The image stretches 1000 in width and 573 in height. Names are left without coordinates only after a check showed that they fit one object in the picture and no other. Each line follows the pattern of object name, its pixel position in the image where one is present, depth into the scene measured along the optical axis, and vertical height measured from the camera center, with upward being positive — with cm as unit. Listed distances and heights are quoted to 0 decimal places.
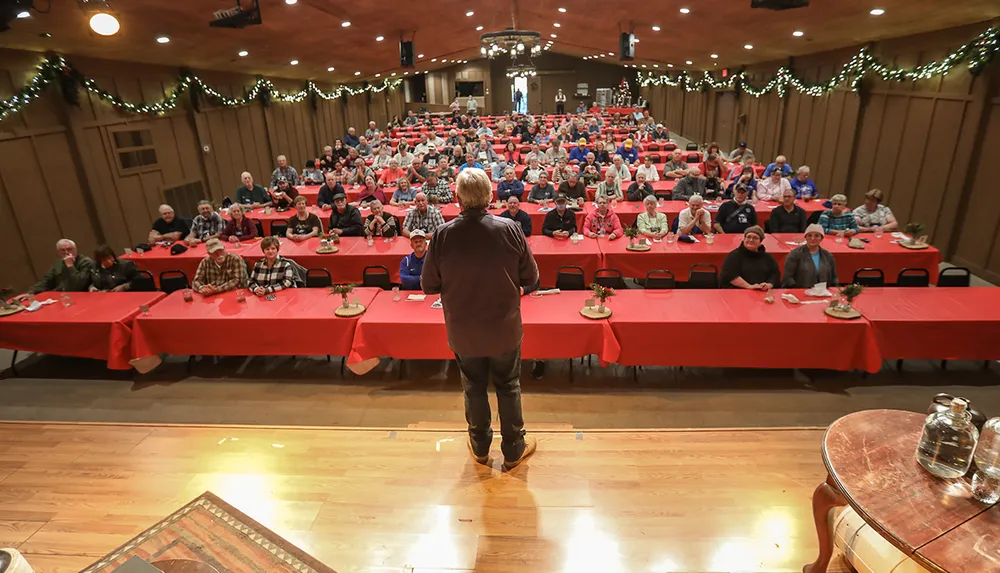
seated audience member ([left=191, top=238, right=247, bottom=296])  545 -130
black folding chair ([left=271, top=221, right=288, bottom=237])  820 -130
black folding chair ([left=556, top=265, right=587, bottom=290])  560 -157
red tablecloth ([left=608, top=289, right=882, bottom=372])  433 -176
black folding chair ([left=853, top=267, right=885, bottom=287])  546 -167
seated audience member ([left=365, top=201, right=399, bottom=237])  734 -119
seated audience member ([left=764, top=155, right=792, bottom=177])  1001 -85
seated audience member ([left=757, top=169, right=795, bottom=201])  873 -106
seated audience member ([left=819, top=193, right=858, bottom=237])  688 -128
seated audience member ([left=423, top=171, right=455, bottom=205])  923 -92
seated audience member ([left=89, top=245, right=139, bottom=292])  591 -138
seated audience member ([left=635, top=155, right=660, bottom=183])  1070 -88
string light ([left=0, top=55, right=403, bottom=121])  771 +115
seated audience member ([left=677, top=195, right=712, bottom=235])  688 -121
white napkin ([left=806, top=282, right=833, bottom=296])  476 -151
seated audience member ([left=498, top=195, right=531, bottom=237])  700 -111
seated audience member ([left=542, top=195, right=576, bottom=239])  709 -121
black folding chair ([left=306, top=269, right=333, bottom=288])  593 -152
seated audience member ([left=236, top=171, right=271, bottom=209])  1013 -97
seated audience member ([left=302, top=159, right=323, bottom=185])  1160 -72
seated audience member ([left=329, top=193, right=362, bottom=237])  771 -114
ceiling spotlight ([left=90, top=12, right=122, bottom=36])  438 +106
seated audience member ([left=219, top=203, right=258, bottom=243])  755 -118
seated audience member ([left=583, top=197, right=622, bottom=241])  700 -124
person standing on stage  267 -74
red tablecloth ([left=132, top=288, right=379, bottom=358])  470 -164
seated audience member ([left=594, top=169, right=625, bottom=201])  900 -100
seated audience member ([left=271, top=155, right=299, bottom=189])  1135 -66
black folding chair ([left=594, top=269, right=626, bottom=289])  573 -161
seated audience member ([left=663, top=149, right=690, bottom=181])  1084 -84
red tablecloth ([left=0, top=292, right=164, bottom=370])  486 -166
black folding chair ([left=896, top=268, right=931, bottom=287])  546 -166
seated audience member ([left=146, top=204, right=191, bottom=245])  754 -118
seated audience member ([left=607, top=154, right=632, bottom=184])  962 -75
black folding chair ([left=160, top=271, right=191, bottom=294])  605 -154
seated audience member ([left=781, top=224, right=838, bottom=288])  533 -145
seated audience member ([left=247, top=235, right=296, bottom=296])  542 -132
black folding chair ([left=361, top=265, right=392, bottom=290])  598 -153
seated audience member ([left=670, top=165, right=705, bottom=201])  884 -98
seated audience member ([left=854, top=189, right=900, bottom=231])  707 -130
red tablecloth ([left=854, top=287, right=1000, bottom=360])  429 -172
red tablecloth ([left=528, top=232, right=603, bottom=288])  632 -149
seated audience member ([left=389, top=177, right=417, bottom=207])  906 -98
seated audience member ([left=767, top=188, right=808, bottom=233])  709 -128
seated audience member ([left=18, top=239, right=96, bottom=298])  587 -135
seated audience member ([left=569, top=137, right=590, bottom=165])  1404 -61
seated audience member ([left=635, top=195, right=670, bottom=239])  705 -125
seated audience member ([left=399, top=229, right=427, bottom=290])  539 -134
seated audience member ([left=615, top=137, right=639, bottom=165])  1391 -62
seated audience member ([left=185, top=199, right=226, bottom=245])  768 -115
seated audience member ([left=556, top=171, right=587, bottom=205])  885 -95
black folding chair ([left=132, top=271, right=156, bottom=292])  605 -151
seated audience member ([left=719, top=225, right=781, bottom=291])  533 -144
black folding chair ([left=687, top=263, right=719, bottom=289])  556 -157
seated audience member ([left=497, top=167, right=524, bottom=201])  927 -93
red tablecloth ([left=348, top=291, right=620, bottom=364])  442 -167
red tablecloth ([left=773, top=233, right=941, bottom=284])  607 -161
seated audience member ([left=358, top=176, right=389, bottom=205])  886 -93
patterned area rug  282 -221
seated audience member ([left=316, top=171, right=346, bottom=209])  867 -85
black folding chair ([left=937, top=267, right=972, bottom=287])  525 -162
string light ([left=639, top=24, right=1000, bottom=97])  718 +90
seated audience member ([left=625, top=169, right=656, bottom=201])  876 -101
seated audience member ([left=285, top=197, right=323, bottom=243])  760 -118
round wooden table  174 -139
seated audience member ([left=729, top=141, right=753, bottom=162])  1343 -71
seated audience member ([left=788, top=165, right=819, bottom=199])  871 -107
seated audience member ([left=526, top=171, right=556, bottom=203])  899 -103
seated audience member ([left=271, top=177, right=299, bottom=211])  936 -95
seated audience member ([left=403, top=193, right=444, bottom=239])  717 -111
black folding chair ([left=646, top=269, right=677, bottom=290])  545 -158
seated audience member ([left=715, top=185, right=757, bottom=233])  727 -124
